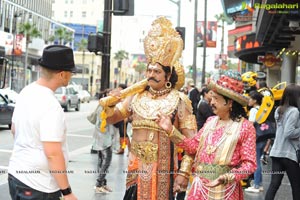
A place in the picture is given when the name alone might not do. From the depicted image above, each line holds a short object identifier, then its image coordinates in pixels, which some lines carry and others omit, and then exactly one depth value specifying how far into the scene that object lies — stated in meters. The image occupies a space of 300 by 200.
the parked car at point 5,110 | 19.33
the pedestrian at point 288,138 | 6.88
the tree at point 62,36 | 81.72
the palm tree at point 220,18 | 68.34
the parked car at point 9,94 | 20.46
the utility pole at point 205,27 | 32.13
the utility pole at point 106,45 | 10.78
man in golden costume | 4.98
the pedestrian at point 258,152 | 9.27
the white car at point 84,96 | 54.51
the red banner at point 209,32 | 35.90
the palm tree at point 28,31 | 63.25
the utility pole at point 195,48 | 29.93
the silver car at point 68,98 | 33.75
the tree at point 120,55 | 116.31
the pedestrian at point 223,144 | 4.15
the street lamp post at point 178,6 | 28.12
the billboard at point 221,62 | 42.89
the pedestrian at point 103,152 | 8.86
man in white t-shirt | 3.52
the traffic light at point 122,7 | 10.69
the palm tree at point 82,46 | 98.31
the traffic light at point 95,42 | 10.85
